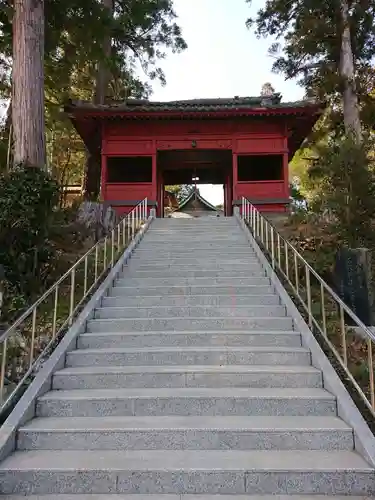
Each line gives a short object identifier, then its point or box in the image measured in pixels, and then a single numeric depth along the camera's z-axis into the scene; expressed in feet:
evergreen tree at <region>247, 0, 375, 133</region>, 37.70
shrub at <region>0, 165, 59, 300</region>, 18.01
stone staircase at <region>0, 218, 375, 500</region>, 8.48
